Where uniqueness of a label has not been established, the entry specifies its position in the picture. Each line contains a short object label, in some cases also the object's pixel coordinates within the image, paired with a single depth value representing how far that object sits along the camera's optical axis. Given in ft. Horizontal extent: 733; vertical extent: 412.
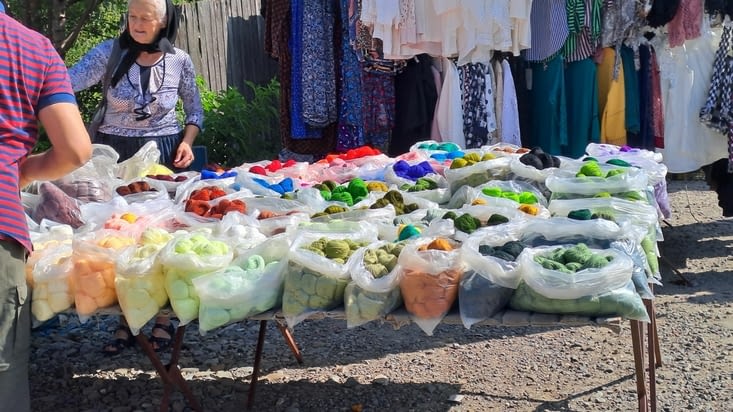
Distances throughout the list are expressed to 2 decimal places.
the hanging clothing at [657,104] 17.16
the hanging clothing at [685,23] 16.42
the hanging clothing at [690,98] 17.03
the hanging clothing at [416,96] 18.28
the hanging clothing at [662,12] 16.21
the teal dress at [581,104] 17.44
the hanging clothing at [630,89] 17.20
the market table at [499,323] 7.76
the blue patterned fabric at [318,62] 18.76
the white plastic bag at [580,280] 7.53
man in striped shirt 7.13
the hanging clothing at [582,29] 17.02
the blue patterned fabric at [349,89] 18.55
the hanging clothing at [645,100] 17.12
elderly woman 13.08
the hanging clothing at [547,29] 17.28
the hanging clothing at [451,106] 17.78
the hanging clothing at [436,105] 18.31
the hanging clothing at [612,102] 17.21
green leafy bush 24.80
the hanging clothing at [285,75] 19.42
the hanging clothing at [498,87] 17.75
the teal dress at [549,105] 17.61
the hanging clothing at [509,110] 17.71
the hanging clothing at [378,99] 18.42
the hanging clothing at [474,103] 17.56
